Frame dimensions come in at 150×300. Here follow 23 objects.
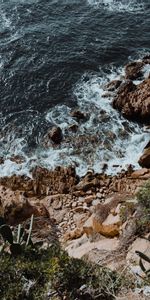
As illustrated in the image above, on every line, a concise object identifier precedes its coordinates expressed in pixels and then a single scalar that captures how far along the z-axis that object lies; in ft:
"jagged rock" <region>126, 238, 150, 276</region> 37.78
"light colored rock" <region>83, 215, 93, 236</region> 53.59
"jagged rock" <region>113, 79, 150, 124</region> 73.15
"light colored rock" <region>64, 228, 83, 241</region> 55.75
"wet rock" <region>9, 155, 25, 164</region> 70.18
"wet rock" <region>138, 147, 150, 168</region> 66.13
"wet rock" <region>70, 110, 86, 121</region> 75.56
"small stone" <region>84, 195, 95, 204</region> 61.96
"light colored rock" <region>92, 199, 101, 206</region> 61.63
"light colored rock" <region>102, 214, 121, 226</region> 49.27
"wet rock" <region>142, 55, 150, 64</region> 86.32
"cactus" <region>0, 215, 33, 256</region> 33.86
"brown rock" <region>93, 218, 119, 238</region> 49.34
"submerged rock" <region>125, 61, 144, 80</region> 82.79
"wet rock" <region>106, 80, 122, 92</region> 80.74
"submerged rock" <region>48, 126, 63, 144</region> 72.18
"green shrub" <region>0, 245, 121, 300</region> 30.99
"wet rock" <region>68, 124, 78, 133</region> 73.50
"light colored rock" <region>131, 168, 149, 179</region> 64.39
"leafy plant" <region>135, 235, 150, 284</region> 32.61
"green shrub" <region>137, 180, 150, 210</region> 42.96
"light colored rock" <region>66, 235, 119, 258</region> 45.93
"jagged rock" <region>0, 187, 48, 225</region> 58.59
